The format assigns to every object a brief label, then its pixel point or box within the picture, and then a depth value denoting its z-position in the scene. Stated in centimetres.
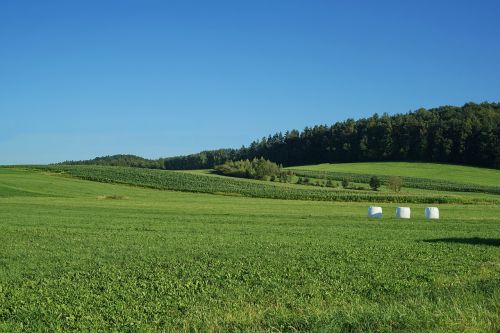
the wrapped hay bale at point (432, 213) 3897
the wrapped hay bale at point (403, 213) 3938
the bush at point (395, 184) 7981
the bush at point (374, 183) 8069
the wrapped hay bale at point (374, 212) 3947
